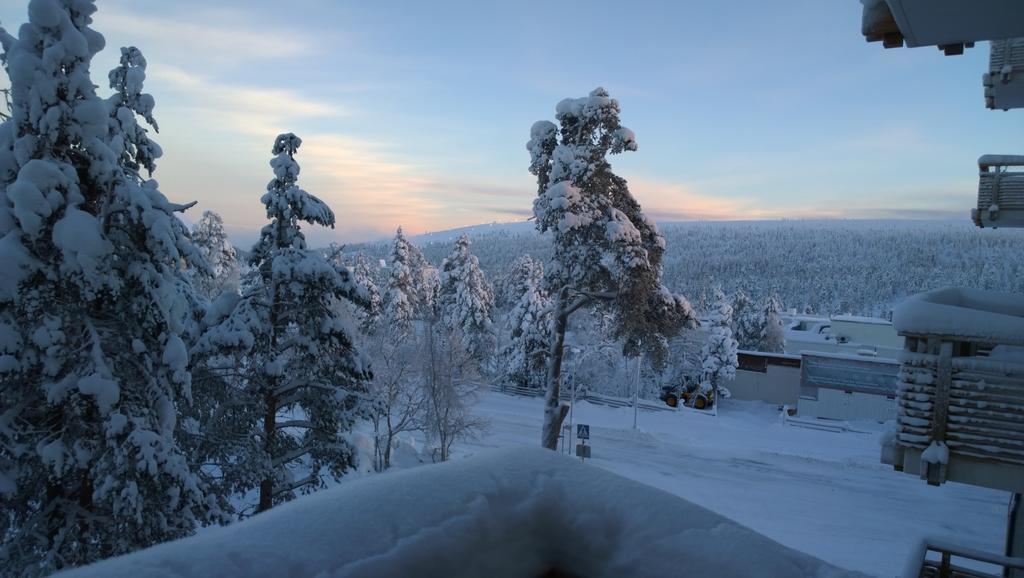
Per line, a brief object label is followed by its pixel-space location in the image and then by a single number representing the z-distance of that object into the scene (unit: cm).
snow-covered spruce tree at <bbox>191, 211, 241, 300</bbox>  3584
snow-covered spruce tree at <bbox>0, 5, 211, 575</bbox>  714
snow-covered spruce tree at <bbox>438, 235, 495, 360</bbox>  4053
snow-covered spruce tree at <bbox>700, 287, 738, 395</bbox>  3684
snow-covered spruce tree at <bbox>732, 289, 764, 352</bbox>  5103
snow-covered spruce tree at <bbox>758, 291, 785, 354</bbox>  4962
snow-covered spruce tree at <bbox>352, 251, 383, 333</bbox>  3756
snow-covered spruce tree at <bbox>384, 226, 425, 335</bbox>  4034
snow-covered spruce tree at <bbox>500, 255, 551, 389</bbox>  3553
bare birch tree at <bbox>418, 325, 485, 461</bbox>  2447
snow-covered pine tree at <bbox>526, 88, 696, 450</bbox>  1509
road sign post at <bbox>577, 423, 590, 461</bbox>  1902
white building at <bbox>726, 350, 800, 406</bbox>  3822
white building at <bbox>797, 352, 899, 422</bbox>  3288
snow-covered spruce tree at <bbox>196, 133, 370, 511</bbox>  1046
